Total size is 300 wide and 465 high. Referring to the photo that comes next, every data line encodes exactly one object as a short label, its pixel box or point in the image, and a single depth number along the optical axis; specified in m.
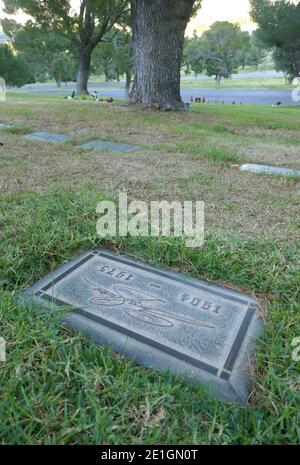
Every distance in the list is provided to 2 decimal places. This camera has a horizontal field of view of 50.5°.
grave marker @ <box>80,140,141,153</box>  3.43
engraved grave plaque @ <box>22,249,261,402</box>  1.03
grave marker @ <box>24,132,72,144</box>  3.65
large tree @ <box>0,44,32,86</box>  19.08
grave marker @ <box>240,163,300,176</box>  2.78
